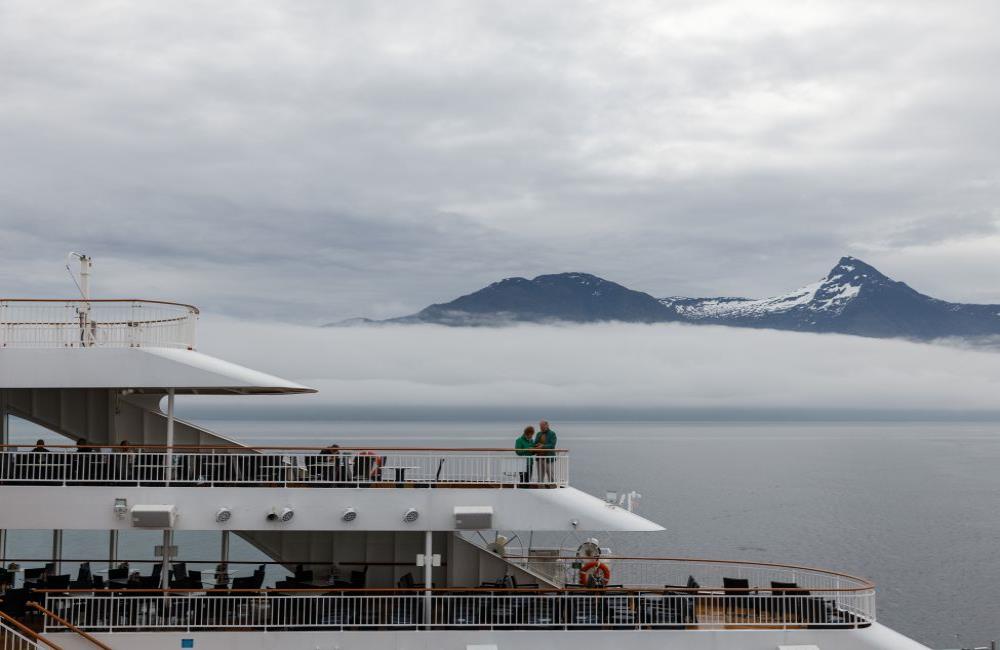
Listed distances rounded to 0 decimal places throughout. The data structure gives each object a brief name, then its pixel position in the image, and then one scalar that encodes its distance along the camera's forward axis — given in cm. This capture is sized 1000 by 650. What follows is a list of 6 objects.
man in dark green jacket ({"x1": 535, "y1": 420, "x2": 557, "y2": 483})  1938
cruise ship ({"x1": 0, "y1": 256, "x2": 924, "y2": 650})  1802
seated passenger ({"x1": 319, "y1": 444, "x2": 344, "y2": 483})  1903
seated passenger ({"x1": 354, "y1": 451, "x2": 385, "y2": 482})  1914
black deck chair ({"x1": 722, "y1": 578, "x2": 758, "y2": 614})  1881
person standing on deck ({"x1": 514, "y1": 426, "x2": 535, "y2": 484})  1930
